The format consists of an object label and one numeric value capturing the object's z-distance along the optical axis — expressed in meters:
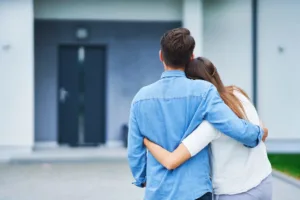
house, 13.21
